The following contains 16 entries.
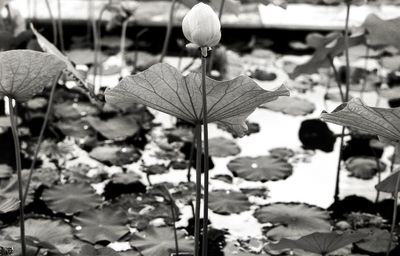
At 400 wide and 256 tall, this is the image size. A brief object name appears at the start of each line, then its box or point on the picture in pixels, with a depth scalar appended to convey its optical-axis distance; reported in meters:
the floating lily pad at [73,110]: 4.47
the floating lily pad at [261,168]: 4.01
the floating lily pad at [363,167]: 4.08
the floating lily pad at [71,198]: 3.77
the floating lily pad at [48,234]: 3.47
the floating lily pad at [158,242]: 3.51
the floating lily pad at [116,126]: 4.28
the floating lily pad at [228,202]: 3.79
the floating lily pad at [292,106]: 4.56
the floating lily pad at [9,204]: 3.18
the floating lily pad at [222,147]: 4.18
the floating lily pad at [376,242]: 3.58
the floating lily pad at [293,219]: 3.66
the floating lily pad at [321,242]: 3.29
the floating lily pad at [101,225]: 3.60
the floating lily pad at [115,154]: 4.10
